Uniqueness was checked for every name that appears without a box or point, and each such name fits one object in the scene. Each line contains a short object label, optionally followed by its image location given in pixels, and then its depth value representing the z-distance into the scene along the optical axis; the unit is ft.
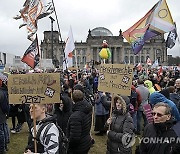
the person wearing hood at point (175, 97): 21.92
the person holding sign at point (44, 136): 10.16
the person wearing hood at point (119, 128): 15.24
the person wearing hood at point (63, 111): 20.08
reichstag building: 326.85
